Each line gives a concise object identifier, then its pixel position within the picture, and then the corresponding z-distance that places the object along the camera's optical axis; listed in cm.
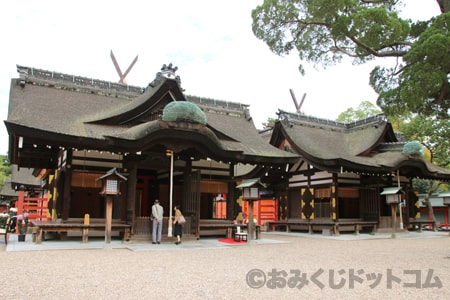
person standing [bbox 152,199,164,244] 1294
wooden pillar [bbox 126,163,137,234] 1335
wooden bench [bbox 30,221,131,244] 1208
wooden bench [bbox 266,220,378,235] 1883
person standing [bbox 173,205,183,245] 1321
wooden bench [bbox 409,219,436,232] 2189
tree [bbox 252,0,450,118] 878
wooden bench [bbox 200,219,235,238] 1509
